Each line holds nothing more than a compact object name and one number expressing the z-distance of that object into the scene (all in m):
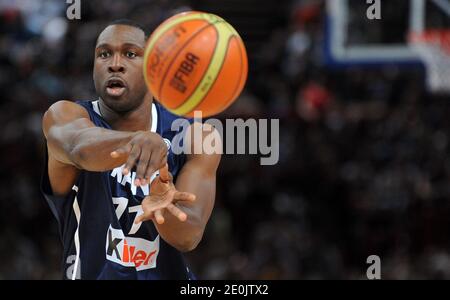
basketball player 8.25
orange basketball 7.85
